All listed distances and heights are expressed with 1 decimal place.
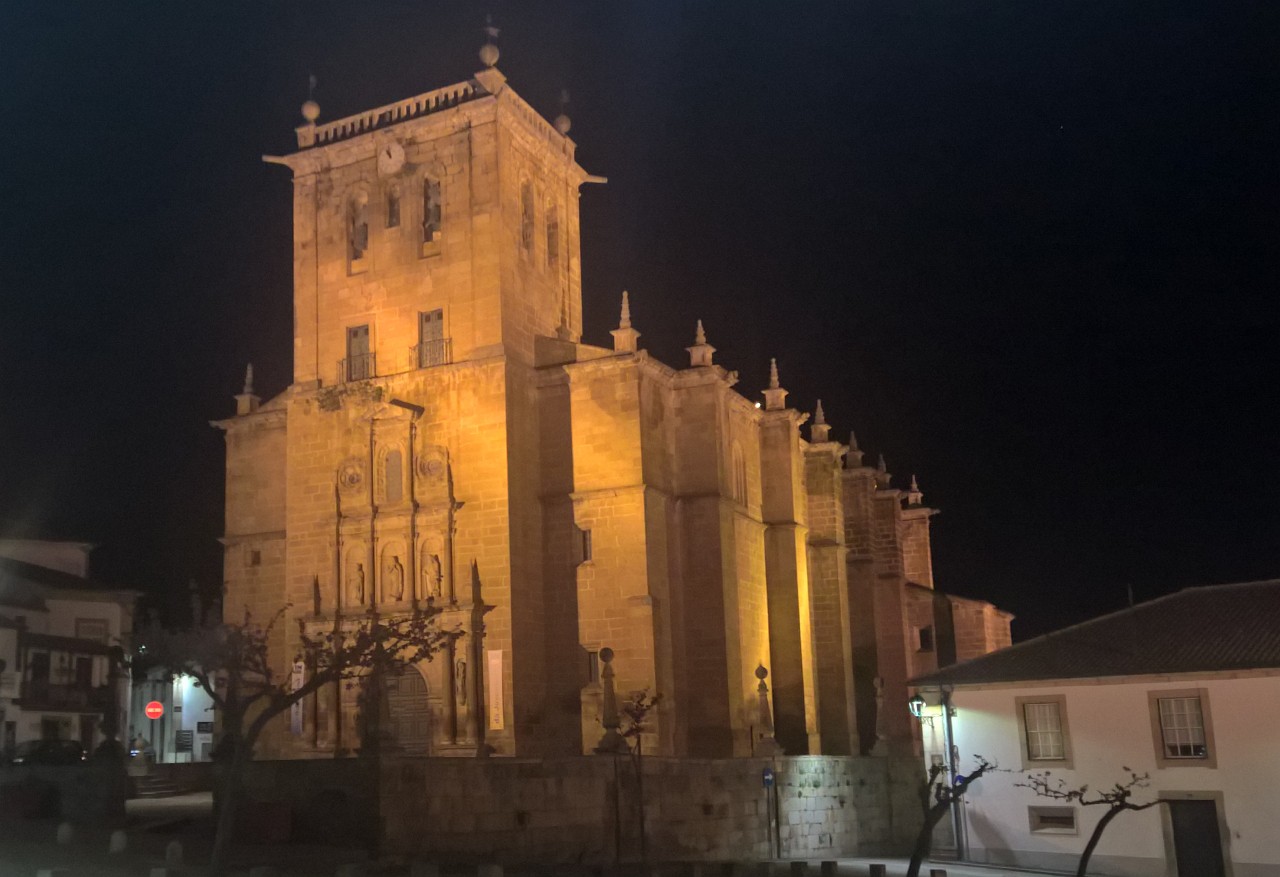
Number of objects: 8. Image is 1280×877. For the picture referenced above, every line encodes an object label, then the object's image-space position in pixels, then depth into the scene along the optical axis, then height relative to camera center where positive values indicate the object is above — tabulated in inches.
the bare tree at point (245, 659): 661.3 +50.5
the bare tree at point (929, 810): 806.8 -62.7
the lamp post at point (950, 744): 1211.2 -34.2
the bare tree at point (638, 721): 1074.3 -1.2
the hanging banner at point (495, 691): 1247.5 +31.7
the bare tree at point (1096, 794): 1002.5 -74.6
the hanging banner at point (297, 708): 1295.5 +26.2
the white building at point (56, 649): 1740.9 +126.8
